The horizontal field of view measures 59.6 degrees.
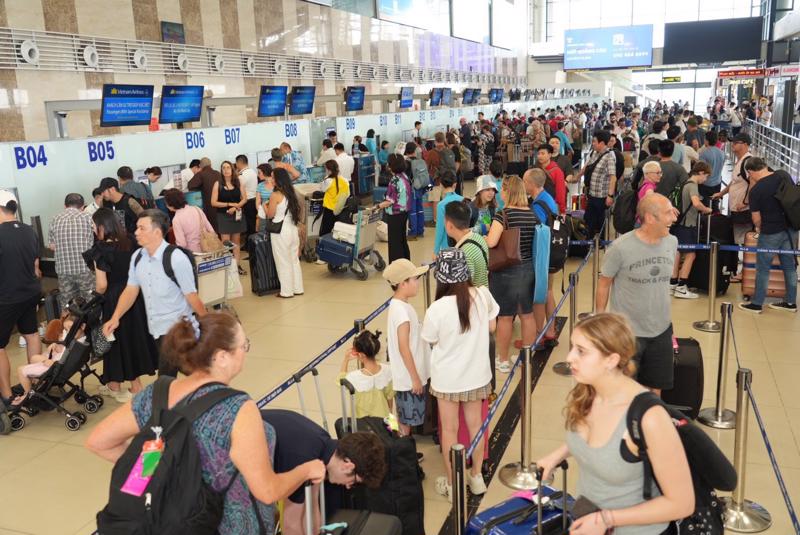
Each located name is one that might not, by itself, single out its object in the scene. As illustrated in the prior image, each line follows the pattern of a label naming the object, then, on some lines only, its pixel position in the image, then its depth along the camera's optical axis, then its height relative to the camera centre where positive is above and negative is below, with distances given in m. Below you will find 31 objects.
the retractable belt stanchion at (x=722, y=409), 5.14 -2.33
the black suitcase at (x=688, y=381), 5.09 -2.04
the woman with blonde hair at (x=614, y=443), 2.20 -1.10
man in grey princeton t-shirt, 4.45 -1.18
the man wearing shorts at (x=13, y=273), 5.63 -1.23
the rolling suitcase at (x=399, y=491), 3.48 -1.88
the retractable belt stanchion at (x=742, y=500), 3.79 -2.29
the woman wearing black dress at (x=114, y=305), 5.59 -1.55
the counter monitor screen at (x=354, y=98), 17.98 +0.22
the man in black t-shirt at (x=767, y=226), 7.31 -1.39
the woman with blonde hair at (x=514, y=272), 6.01 -1.44
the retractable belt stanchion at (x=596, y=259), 7.78 -1.76
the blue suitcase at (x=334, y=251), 10.02 -2.03
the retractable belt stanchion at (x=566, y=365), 6.30 -2.39
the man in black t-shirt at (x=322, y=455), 2.82 -1.44
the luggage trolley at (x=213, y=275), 7.68 -1.78
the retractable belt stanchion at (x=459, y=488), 2.90 -1.63
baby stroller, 5.53 -2.00
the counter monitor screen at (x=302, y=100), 15.62 +0.19
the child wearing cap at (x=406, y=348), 4.24 -1.48
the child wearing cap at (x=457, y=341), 3.94 -1.33
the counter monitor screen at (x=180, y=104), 11.43 +0.14
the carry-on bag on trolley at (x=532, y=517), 2.73 -1.63
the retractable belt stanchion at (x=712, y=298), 7.18 -2.09
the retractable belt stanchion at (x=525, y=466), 4.23 -2.32
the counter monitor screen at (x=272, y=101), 14.19 +0.17
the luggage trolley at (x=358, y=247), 10.02 -1.98
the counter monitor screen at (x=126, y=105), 10.12 +0.14
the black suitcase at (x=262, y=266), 9.27 -2.05
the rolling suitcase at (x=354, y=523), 2.76 -1.69
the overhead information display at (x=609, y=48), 38.44 +2.75
